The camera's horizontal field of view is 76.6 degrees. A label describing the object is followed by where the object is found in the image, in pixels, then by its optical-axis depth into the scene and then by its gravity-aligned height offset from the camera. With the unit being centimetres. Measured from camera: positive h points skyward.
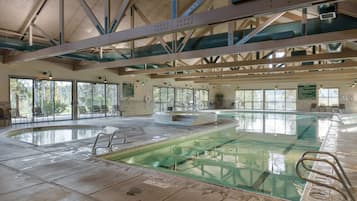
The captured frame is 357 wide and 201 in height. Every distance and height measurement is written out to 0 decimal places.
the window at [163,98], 1543 +6
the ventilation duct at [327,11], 367 +146
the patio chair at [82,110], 1088 -54
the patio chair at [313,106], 1762 -56
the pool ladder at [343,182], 210 -80
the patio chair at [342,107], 1662 -60
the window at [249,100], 2039 -10
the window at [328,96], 1744 +22
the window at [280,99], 1897 -1
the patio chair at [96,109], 1141 -51
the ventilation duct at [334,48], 679 +156
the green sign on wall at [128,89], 1294 +55
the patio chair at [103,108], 1172 -48
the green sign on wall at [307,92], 1800 +56
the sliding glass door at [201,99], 1945 -1
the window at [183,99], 1727 -1
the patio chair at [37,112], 910 -53
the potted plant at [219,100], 2214 -11
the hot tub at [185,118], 888 -80
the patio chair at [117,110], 1248 -62
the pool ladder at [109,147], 416 -96
